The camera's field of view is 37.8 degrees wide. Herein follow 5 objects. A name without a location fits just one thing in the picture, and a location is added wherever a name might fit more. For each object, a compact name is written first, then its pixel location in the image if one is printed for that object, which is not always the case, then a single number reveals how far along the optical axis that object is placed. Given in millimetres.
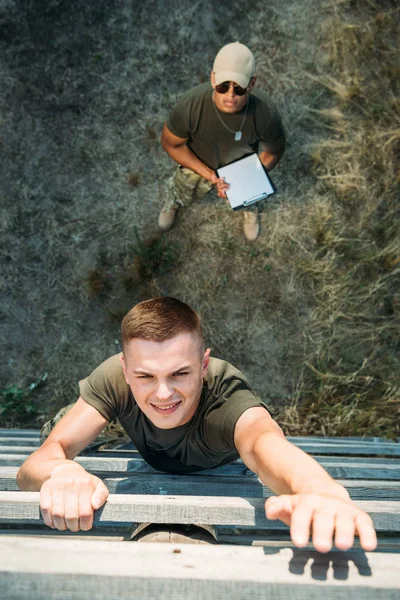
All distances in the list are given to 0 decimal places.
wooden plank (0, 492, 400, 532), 1636
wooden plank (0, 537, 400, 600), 1194
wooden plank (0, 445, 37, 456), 3301
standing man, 3623
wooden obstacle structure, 1194
